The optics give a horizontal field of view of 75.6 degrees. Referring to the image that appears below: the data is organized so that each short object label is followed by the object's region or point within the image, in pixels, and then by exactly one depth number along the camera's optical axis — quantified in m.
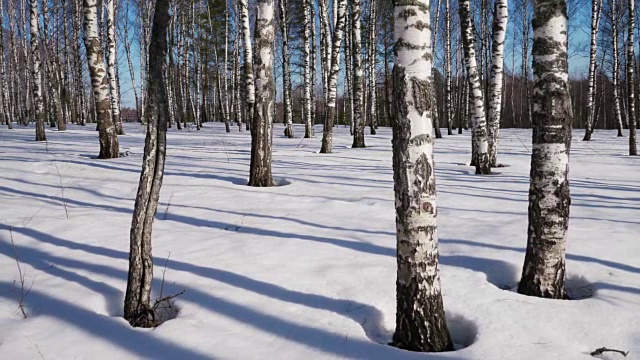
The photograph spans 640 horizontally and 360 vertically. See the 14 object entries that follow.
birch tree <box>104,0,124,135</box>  14.00
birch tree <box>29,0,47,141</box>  13.42
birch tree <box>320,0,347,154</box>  11.95
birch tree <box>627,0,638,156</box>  11.89
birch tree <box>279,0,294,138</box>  18.48
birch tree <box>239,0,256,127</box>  11.58
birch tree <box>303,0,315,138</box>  16.06
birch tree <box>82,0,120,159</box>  8.73
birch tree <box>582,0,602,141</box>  17.04
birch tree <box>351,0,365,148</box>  12.73
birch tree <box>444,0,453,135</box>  21.41
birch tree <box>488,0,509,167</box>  8.60
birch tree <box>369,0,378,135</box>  20.06
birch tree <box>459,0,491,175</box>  8.65
